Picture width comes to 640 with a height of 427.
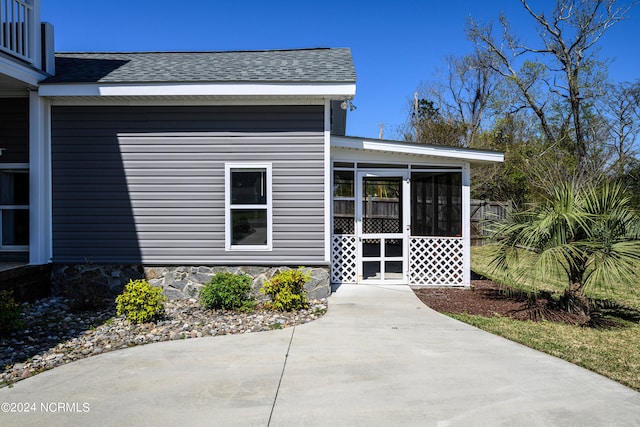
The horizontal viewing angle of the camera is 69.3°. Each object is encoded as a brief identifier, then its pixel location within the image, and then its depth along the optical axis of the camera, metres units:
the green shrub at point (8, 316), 5.44
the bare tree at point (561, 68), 19.67
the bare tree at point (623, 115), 19.77
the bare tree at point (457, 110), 21.91
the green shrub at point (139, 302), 6.16
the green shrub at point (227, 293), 6.93
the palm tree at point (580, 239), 6.40
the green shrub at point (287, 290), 6.92
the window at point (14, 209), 8.10
